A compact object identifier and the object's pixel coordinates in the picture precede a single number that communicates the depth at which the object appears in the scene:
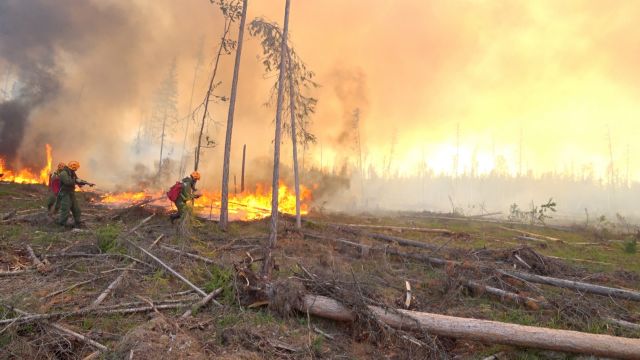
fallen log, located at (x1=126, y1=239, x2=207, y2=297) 6.97
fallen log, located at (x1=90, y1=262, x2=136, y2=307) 6.05
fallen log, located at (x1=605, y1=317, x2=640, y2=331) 6.66
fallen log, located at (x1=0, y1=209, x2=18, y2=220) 11.86
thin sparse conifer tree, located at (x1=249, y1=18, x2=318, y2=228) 15.89
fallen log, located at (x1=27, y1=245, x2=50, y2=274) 7.27
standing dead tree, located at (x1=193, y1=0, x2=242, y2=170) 15.91
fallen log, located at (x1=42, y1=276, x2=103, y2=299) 6.13
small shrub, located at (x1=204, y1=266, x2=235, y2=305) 6.71
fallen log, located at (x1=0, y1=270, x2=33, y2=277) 6.90
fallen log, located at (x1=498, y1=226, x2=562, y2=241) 19.52
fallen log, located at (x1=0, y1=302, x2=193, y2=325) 5.16
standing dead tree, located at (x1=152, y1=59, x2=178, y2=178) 52.81
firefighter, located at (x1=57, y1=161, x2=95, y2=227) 11.27
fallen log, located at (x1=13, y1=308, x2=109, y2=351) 4.87
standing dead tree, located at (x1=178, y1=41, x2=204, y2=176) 42.75
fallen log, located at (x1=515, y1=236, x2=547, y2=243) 18.51
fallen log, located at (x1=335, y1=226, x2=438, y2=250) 14.06
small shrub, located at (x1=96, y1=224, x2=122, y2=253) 8.47
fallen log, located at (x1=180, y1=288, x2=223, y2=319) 6.09
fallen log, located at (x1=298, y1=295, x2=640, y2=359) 5.34
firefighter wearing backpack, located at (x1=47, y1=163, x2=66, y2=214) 11.57
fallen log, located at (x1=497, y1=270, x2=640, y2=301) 8.26
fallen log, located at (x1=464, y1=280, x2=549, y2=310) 7.57
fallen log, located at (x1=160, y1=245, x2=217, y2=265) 8.56
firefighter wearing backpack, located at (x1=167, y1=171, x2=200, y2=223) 12.53
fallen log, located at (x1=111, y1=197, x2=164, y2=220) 13.56
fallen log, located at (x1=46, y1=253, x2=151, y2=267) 8.04
